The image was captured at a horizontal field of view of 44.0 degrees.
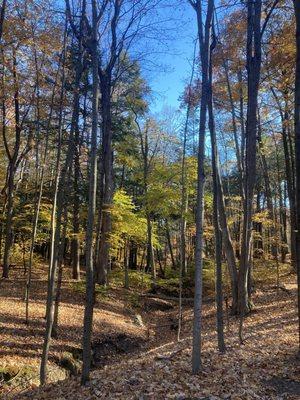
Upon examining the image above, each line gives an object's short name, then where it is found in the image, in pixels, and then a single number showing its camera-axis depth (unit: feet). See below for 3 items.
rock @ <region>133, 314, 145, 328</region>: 45.96
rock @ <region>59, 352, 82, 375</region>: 29.50
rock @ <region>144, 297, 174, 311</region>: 57.26
